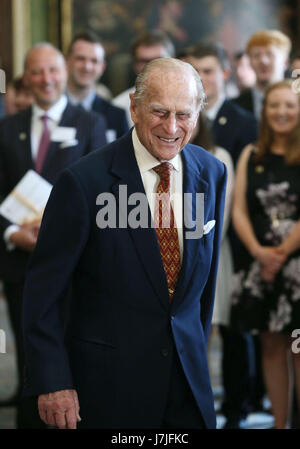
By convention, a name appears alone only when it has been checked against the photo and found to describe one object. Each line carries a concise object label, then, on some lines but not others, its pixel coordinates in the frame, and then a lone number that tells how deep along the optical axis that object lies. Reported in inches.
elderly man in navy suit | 173.6
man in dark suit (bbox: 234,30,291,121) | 368.2
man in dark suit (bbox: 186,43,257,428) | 345.7
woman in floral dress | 311.7
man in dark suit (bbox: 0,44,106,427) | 304.2
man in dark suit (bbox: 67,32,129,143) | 389.4
